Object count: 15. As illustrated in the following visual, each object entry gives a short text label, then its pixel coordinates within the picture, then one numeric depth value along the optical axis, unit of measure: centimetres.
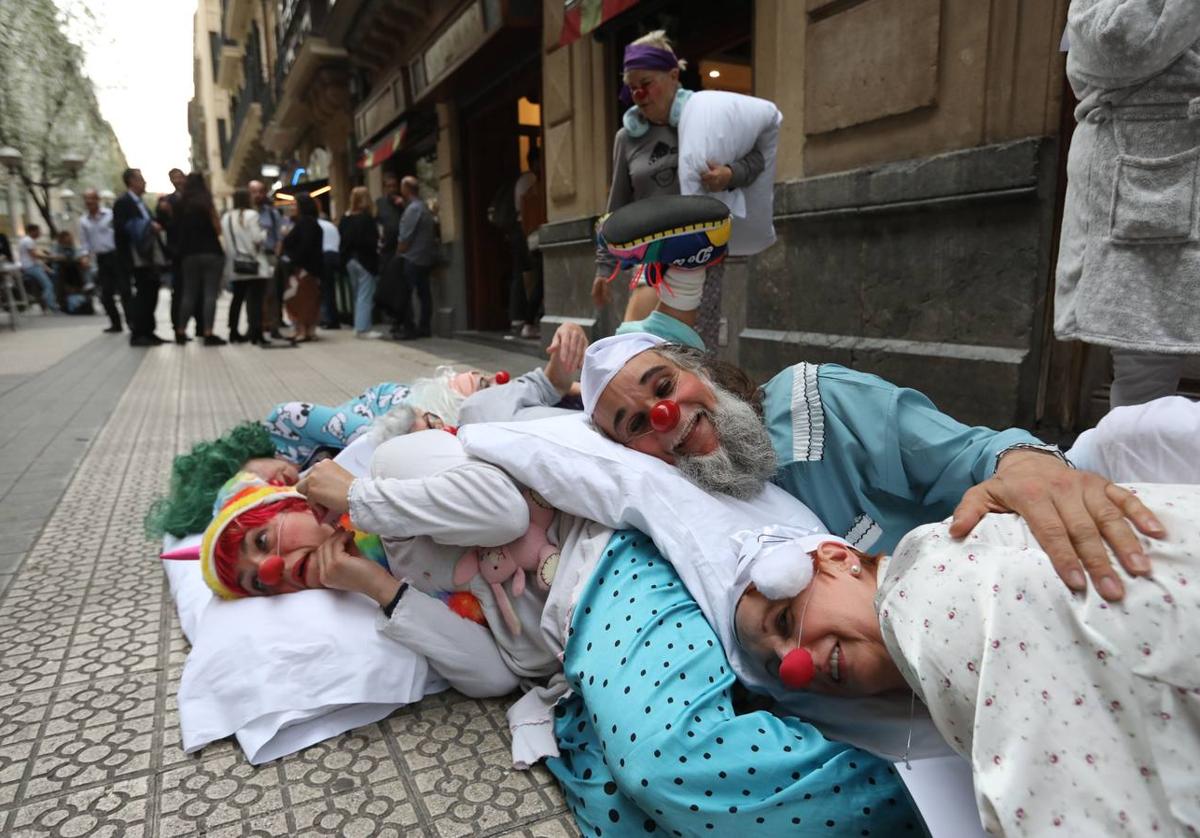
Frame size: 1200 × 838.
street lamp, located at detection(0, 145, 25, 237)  1786
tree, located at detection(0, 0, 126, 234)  2062
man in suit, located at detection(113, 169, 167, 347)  912
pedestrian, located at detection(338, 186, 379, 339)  1058
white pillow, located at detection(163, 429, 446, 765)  169
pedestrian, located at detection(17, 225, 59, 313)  2042
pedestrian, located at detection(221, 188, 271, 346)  949
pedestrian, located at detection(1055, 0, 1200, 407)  188
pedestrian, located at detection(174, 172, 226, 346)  906
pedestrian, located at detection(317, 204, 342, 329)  1142
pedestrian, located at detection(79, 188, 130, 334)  1039
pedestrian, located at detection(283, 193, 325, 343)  981
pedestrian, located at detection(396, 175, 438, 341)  1002
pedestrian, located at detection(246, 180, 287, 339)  1027
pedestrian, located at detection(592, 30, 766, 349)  324
